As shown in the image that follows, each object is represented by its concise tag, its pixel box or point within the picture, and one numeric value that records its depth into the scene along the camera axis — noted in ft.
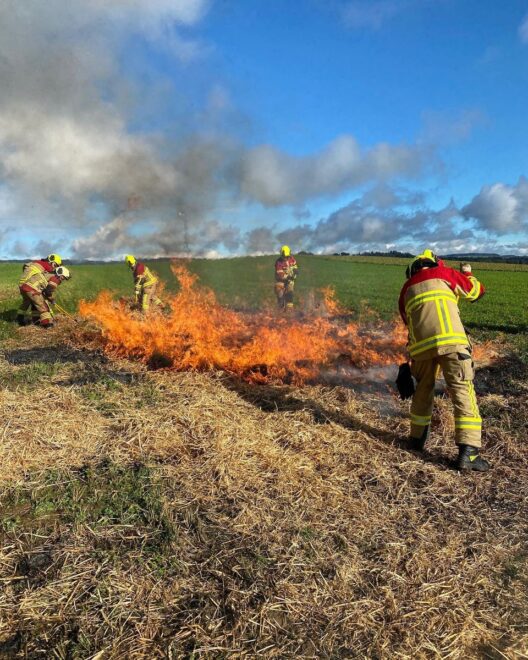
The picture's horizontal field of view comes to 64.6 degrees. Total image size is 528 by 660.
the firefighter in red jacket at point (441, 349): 14.74
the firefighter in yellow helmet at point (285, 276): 48.78
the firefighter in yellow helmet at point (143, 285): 40.05
